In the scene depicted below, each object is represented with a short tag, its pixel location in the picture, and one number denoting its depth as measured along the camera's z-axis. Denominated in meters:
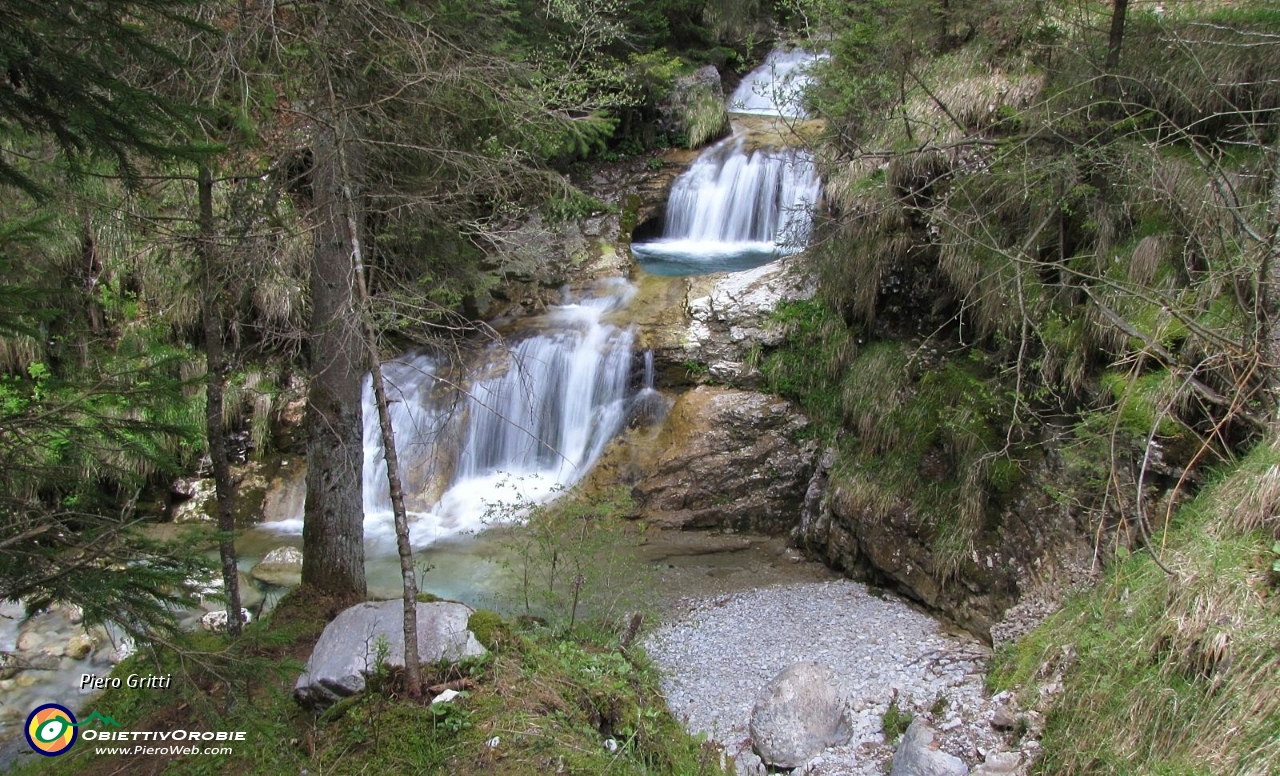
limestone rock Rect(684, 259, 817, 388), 8.95
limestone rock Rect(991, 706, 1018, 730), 3.94
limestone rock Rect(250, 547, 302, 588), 7.40
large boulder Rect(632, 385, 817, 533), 8.23
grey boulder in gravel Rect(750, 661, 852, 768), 4.38
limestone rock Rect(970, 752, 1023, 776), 3.62
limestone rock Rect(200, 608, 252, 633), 6.45
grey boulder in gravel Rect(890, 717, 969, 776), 3.79
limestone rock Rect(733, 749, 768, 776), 4.28
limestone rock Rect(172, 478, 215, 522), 8.69
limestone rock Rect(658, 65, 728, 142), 13.51
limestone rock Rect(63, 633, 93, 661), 6.48
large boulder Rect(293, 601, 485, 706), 3.74
